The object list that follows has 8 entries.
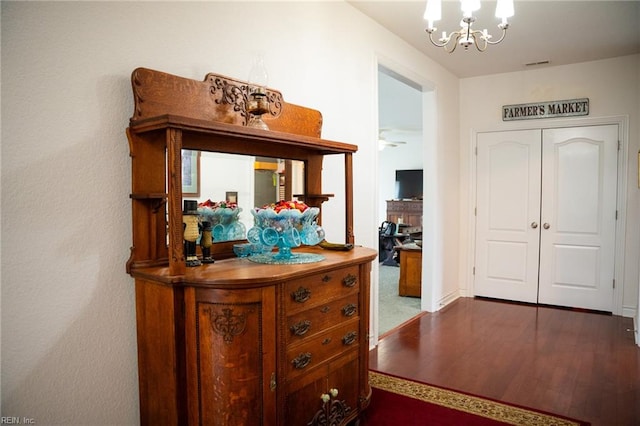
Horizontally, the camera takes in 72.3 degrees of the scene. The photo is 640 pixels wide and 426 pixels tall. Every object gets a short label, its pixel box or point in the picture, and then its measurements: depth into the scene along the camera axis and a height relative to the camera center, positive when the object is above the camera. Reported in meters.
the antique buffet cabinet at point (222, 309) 1.68 -0.47
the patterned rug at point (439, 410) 2.44 -1.25
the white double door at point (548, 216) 4.74 -0.23
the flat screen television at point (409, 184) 10.68 +0.29
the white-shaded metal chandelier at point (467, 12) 2.31 +1.00
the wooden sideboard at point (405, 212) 10.50 -0.40
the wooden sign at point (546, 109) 4.79 +0.97
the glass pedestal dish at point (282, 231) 2.02 -0.17
